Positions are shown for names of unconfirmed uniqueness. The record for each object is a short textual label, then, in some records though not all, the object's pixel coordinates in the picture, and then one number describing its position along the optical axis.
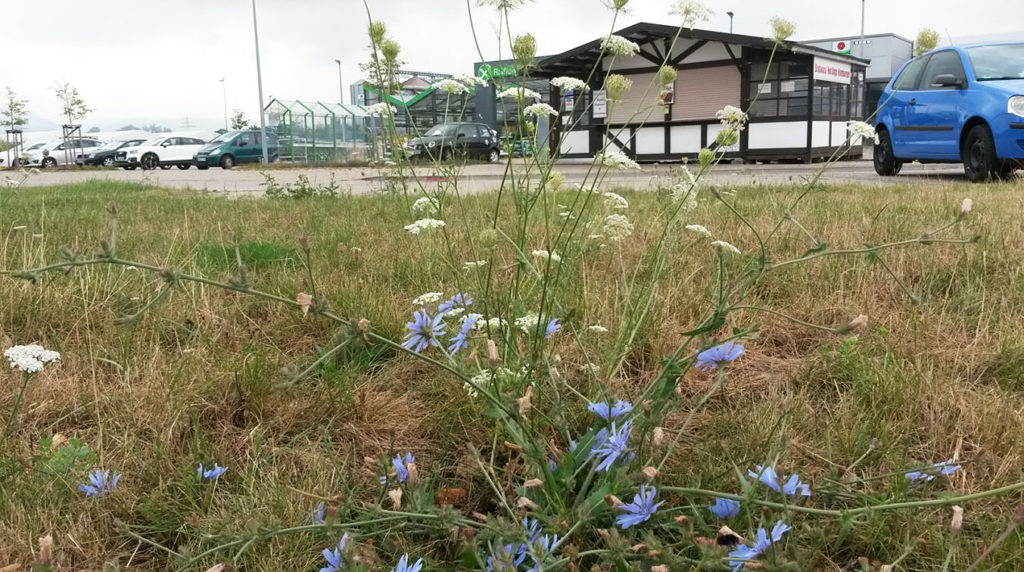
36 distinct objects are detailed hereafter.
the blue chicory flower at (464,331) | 1.31
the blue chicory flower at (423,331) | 1.08
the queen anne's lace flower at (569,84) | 1.77
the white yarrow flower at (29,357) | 1.26
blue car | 7.11
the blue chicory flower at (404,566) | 0.86
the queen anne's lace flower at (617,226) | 1.77
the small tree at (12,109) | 27.38
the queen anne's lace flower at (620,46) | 1.78
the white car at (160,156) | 29.70
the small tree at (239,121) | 43.38
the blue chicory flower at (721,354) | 1.10
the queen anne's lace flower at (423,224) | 1.55
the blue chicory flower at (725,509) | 1.06
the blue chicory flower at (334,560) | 0.93
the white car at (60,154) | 31.62
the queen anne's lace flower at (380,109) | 2.00
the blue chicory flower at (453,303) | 1.39
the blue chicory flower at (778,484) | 1.00
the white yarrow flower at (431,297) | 1.46
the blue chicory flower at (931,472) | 1.08
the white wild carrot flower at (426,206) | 1.89
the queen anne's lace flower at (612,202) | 1.90
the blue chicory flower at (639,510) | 1.01
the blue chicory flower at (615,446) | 1.07
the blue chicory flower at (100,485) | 1.29
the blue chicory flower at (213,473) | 1.29
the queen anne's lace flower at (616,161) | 1.73
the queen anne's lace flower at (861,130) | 2.04
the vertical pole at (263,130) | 27.14
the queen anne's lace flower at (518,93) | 1.55
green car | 28.47
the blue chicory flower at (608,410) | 1.16
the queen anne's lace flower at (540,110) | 1.89
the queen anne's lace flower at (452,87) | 2.12
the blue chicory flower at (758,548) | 0.86
